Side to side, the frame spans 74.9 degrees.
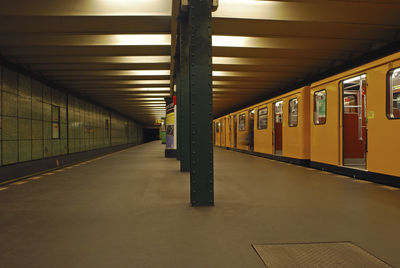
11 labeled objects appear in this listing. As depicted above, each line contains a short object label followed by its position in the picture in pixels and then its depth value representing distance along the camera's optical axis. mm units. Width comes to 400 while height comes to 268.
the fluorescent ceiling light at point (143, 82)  12195
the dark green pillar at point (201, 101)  4160
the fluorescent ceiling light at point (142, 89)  13793
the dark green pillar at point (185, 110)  7323
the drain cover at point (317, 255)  2297
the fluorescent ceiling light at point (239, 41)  7500
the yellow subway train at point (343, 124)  5773
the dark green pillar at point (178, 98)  8958
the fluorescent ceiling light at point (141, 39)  7395
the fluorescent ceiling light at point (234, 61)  9250
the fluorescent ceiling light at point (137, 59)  8867
